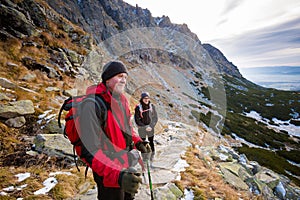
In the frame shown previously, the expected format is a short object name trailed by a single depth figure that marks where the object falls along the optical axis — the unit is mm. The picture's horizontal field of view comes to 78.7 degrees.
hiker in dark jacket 5996
